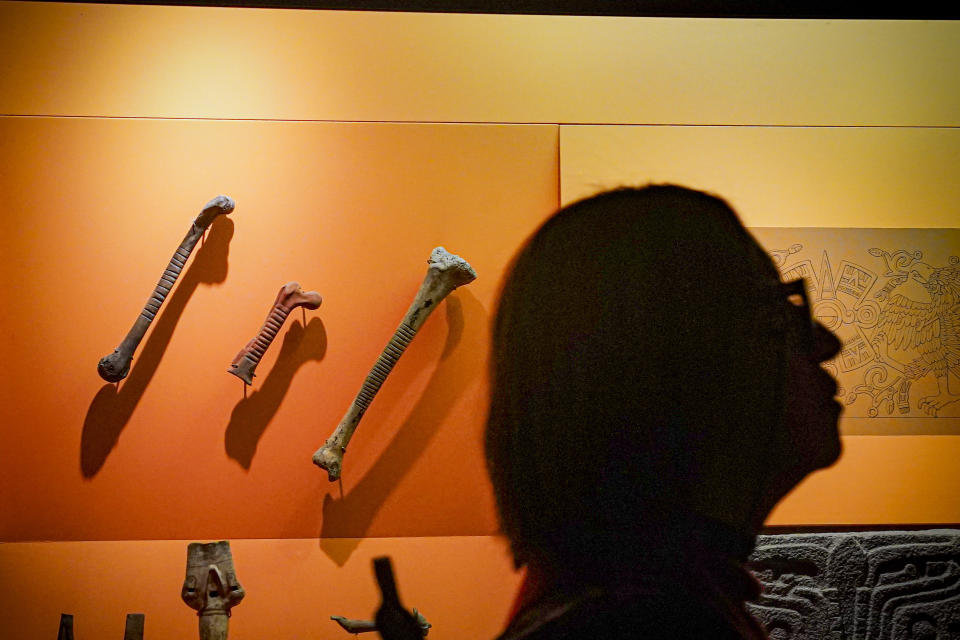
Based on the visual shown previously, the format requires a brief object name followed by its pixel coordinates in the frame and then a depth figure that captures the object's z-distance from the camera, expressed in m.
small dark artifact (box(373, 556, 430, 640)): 2.35
